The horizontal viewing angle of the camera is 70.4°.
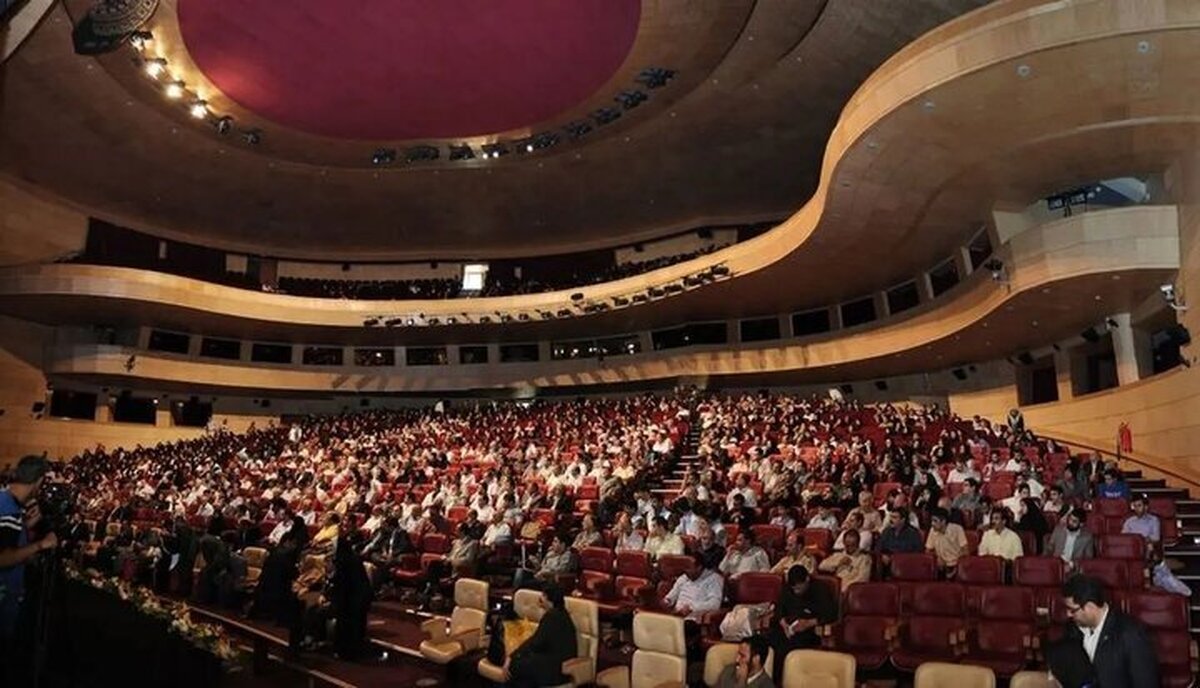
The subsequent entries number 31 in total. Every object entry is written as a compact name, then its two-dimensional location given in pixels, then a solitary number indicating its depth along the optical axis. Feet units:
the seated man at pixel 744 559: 26.40
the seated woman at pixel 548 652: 18.57
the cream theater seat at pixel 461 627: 22.77
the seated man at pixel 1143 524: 27.43
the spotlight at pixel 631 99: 70.49
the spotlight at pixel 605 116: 74.08
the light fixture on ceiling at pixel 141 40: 58.90
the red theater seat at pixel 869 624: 20.45
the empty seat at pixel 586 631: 20.29
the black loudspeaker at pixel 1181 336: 39.09
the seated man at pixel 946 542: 27.04
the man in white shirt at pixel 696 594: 24.00
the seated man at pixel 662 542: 29.89
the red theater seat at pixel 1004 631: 19.95
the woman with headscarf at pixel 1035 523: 28.27
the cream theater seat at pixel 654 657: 18.47
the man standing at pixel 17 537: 13.43
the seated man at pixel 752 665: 14.98
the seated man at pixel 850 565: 25.07
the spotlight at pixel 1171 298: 39.42
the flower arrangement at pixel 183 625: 21.08
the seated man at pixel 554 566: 28.32
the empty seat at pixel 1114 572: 22.18
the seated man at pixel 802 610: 18.76
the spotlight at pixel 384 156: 83.25
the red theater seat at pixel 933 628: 20.08
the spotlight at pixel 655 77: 66.44
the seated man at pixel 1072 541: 25.05
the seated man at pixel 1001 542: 25.81
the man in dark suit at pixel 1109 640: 11.13
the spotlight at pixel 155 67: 63.05
